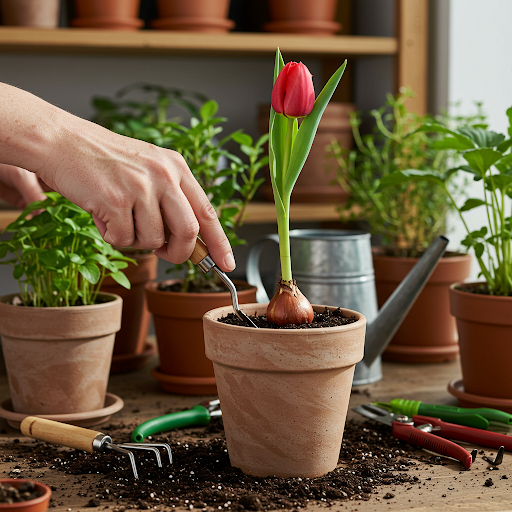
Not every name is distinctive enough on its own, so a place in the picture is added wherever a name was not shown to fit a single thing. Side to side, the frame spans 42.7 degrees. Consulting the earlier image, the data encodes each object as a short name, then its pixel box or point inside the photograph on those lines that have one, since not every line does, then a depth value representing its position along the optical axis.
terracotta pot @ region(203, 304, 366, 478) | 0.74
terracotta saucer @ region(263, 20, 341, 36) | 1.76
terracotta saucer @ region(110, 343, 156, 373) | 1.30
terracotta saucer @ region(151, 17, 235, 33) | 1.68
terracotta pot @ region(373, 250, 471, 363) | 1.33
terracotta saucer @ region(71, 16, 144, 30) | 1.65
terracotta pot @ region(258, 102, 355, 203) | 1.80
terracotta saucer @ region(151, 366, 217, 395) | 1.14
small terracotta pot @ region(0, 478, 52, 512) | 0.66
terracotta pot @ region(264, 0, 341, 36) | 1.75
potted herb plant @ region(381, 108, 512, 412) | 0.99
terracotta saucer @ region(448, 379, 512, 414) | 1.01
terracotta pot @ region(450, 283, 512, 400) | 1.00
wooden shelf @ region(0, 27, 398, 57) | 1.60
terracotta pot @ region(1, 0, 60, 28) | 1.62
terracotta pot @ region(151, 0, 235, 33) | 1.68
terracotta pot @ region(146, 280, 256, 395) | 1.12
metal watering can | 1.13
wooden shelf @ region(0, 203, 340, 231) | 1.75
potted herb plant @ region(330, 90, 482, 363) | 1.34
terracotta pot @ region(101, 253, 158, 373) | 1.29
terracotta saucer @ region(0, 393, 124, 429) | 0.96
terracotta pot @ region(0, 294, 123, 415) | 0.96
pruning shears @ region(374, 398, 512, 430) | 0.94
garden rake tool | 0.82
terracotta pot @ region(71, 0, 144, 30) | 1.65
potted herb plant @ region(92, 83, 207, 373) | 1.29
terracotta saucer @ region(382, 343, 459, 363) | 1.34
